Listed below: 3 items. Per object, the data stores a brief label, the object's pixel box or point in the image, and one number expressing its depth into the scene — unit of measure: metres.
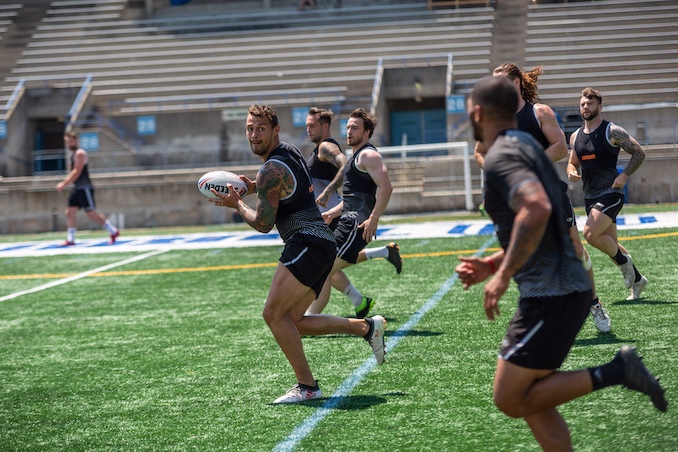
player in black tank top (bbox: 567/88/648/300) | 16.95
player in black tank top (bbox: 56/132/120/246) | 34.78
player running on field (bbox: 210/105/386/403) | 11.45
